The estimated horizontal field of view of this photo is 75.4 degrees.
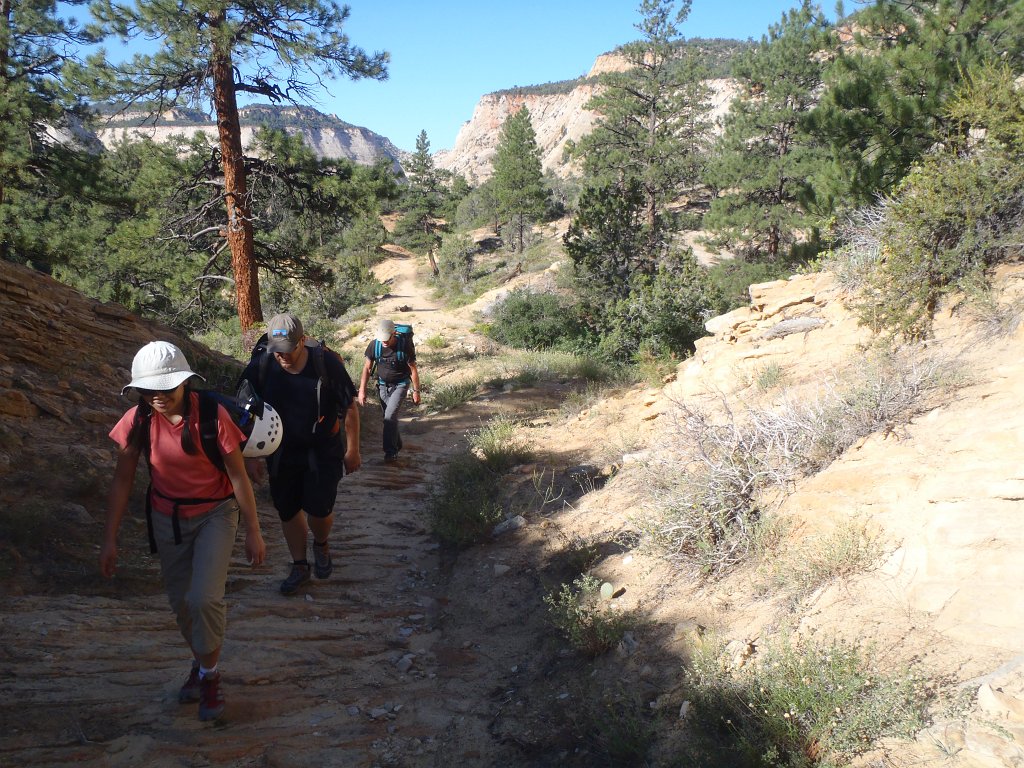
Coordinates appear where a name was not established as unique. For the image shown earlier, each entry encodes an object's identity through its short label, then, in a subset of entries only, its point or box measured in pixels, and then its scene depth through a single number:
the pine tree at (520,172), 39.38
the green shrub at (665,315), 13.81
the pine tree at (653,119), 26.06
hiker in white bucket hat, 2.77
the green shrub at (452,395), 10.69
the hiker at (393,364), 6.81
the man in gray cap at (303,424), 3.82
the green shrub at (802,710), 2.25
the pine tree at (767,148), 20.16
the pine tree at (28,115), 10.02
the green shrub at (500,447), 6.65
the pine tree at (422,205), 42.47
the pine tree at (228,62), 8.70
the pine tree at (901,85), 8.77
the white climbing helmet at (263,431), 3.04
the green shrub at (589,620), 3.44
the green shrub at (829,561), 3.07
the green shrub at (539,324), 17.72
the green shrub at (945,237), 5.48
